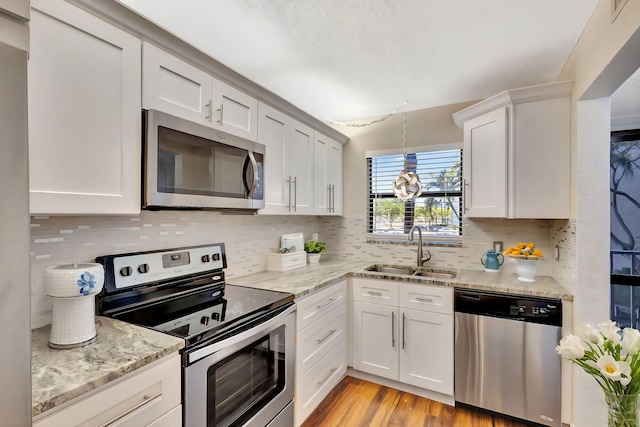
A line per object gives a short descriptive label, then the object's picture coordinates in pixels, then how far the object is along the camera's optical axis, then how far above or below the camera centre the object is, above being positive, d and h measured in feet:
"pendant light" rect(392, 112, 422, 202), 8.96 +0.76
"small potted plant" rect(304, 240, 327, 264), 10.03 -1.24
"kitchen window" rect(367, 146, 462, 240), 9.82 +0.52
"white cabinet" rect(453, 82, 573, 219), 6.86 +1.40
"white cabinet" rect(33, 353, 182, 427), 2.87 -1.96
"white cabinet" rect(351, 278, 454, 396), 7.50 -3.06
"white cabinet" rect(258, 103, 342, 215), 7.41 +1.25
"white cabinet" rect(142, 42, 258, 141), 4.69 +2.03
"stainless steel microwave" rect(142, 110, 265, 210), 4.55 +0.76
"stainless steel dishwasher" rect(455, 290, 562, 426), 6.48 -3.09
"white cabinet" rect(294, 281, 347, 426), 6.47 -3.11
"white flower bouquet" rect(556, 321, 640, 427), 2.39 -1.19
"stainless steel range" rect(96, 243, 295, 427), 4.17 -1.74
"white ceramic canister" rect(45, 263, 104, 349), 3.48 -1.06
